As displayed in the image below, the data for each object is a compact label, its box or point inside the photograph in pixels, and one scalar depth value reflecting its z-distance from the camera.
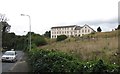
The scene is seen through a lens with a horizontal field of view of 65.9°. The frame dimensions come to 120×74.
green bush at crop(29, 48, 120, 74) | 3.57
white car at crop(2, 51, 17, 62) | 12.42
